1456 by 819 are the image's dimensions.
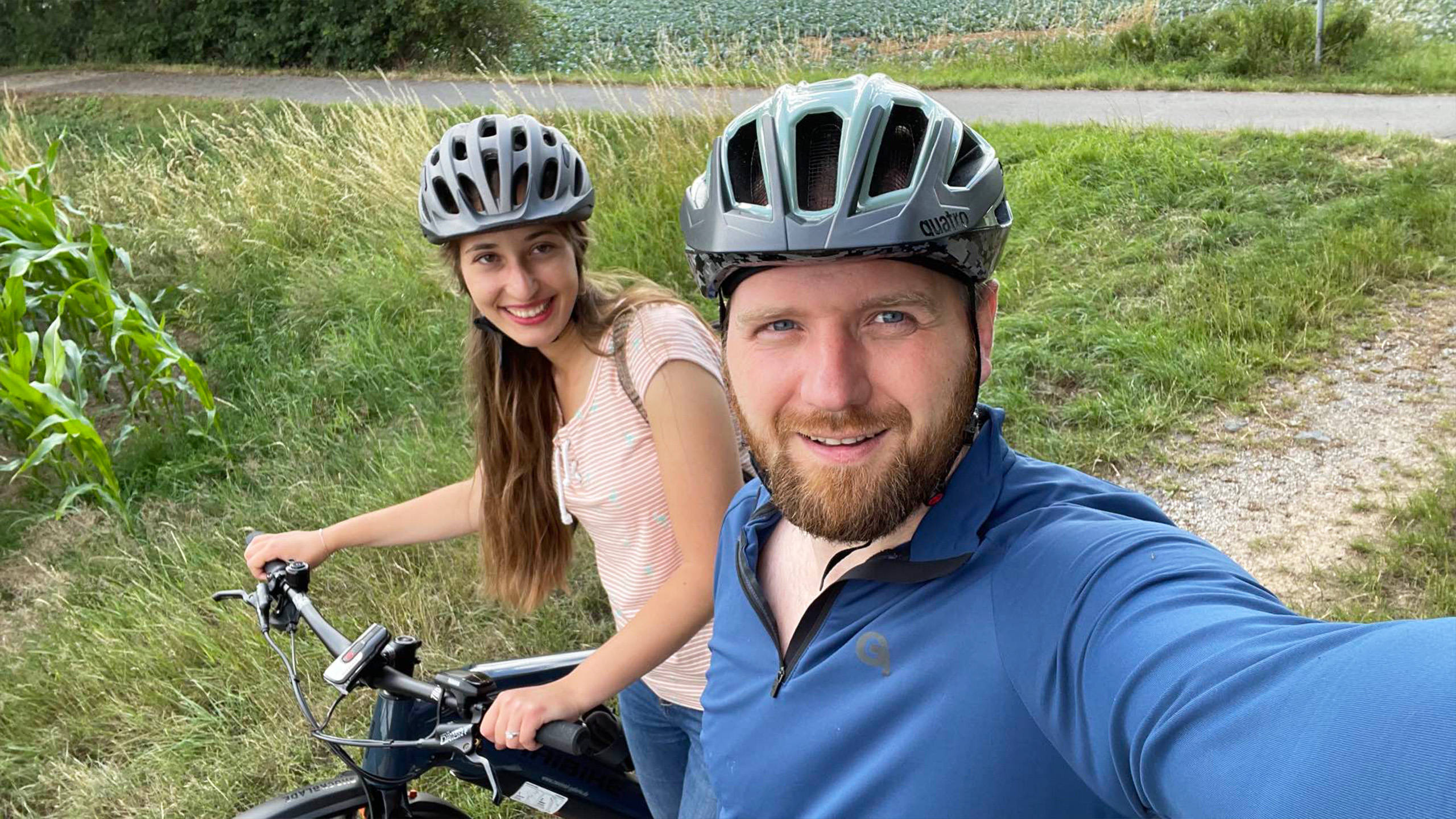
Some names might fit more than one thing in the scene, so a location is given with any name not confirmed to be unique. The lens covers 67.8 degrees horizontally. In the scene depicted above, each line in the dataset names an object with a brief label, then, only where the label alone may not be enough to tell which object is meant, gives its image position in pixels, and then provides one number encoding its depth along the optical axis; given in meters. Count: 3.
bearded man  1.00
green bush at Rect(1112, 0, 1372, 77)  10.60
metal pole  10.05
